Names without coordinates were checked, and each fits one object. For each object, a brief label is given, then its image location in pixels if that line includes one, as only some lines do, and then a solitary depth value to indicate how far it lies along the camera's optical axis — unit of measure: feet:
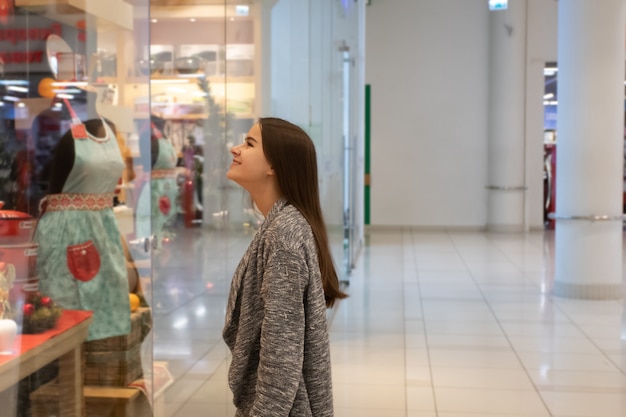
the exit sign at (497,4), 35.49
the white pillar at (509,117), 43.73
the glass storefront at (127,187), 7.45
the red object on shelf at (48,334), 6.88
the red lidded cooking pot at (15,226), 7.12
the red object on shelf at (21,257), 7.22
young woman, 5.35
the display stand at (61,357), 6.86
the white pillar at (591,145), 22.77
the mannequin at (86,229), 8.32
